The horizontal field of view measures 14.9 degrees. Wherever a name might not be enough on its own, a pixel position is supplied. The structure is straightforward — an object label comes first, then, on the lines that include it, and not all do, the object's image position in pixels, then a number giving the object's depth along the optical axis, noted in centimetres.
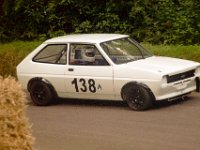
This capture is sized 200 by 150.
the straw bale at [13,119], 823
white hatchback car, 1424
